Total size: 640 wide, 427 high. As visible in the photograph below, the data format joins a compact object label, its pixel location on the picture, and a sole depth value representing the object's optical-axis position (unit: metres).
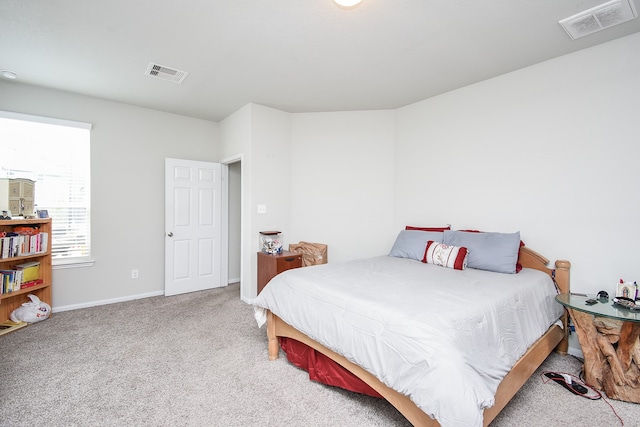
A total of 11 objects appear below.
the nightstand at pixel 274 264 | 3.42
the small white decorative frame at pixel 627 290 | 2.01
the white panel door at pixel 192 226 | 4.04
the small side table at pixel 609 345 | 1.83
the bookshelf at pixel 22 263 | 2.87
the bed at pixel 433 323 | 1.26
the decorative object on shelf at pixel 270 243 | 3.70
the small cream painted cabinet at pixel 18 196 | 2.91
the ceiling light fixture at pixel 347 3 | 1.87
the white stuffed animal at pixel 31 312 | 2.99
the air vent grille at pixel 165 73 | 2.82
